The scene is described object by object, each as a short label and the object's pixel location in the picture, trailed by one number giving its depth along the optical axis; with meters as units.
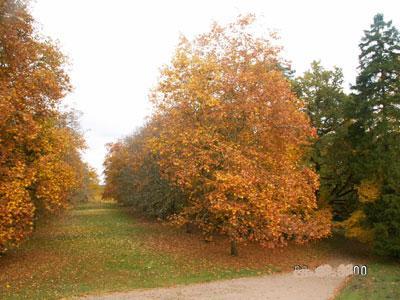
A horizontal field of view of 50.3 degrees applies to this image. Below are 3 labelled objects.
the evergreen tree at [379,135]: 25.55
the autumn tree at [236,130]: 19.45
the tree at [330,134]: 31.73
